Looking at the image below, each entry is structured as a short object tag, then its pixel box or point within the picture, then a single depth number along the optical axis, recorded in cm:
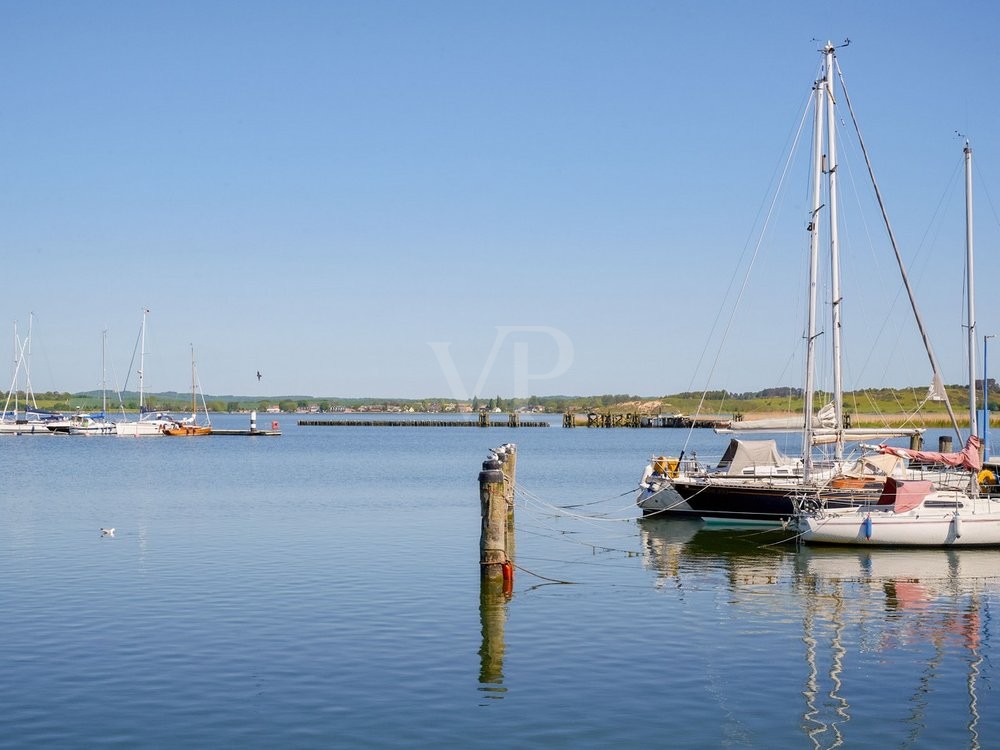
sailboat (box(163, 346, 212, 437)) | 14325
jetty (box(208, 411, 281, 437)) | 15525
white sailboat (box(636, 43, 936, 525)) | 3838
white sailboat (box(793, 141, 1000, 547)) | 3281
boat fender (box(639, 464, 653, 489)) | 4338
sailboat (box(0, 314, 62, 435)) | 14238
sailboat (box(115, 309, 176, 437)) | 14025
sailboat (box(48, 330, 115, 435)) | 14175
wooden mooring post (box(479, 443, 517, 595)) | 2334
